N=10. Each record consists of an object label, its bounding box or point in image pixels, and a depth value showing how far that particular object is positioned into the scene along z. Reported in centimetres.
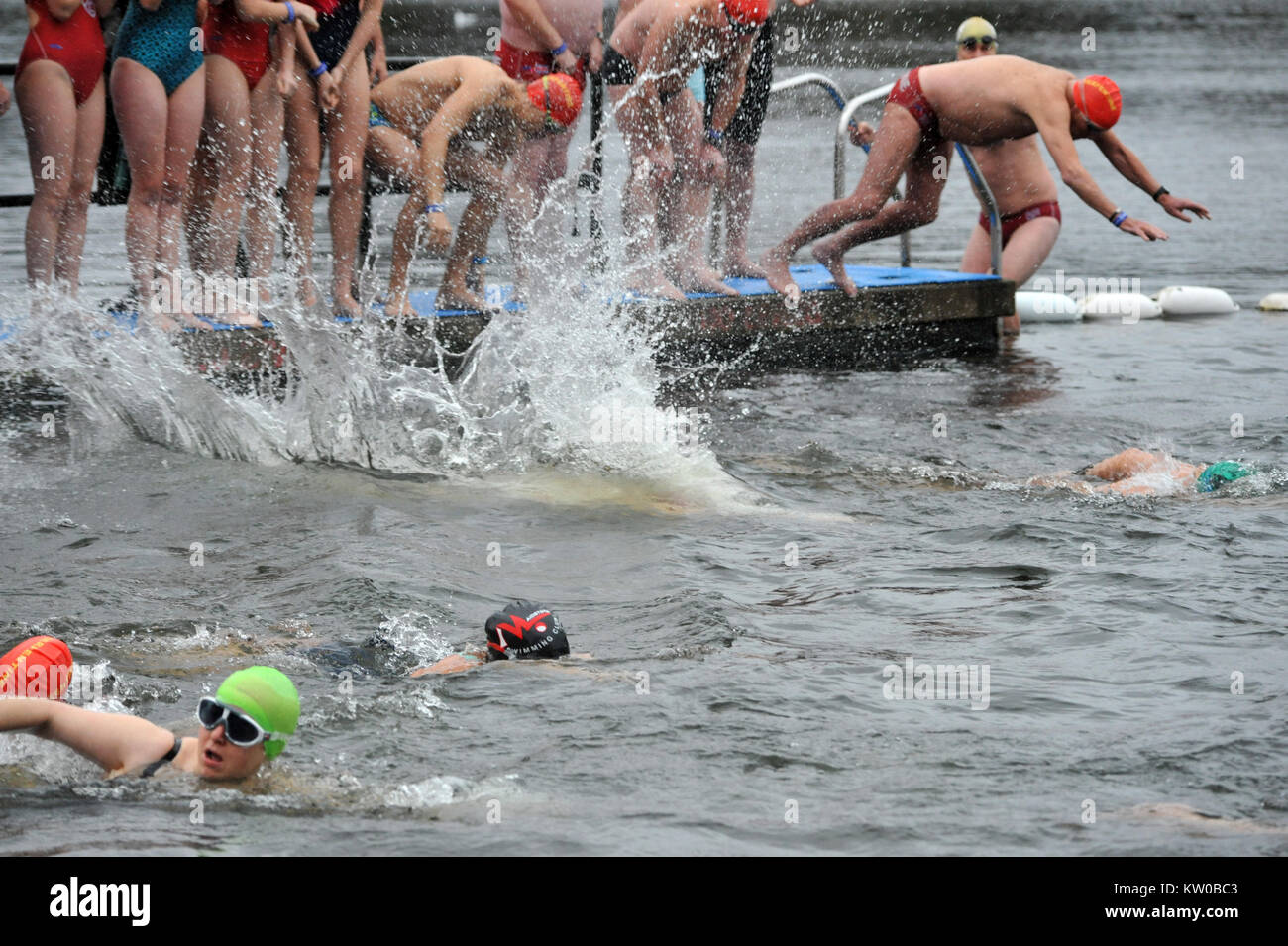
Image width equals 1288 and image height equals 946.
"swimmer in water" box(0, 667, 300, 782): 475
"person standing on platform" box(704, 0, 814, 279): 1055
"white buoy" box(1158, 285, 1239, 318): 1400
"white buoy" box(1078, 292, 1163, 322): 1395
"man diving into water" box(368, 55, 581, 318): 913
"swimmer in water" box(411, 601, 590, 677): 578
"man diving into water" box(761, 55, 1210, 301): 1080
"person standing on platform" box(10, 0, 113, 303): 800
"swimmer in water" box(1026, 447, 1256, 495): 798
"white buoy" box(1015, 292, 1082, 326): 1390
